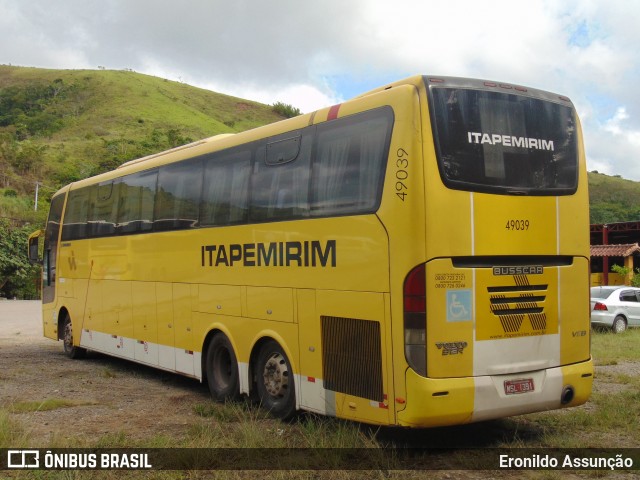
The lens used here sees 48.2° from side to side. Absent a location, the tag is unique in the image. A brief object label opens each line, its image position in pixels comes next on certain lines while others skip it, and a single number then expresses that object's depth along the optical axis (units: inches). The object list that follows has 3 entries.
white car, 781.9
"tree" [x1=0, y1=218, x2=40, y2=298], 1440.7
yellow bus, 253.8
